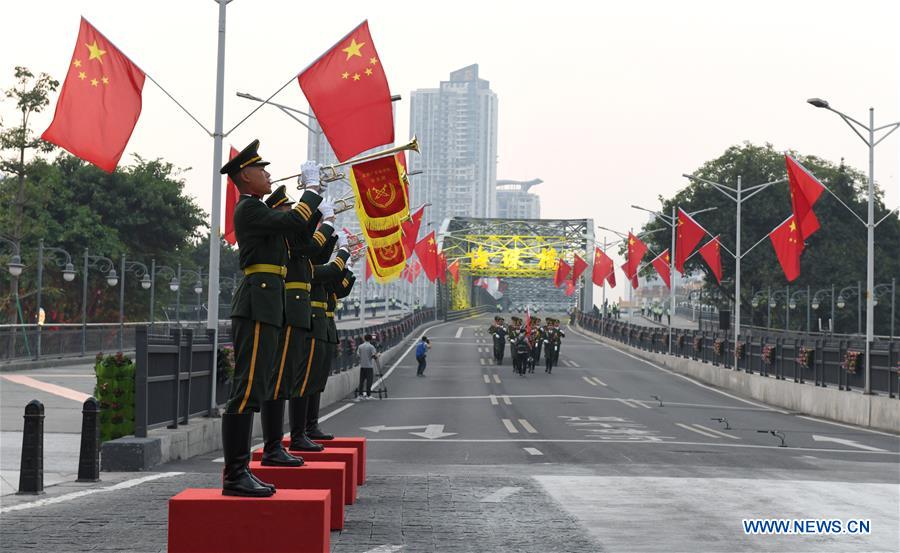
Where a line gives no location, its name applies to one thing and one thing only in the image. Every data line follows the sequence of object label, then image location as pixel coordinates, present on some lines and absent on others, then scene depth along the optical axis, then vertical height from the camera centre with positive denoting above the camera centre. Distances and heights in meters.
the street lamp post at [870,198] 30.59 +3.40
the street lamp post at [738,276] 47.44 +1.98
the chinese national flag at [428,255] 71.06 +3.71
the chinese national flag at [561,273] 124.52 +5.03
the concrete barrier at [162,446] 15.53 -1.73
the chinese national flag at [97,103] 17.91 +3.11
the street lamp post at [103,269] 49.88 +2.04
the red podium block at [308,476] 8.86 -1.13
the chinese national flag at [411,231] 50.88 +3.64
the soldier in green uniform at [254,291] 7.93 +0.17
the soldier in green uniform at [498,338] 55.59 -0.70
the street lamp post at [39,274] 44.66 +1.51
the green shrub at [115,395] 16.53 -1.06
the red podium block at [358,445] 12.17 -1.24
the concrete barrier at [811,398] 28.92 -1.89
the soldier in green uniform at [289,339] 9.09 -0.16
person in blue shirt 46.56 -1.09
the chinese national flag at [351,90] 22.45 +4.10
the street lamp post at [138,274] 52.38 +2.18
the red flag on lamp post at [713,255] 55.75 +3.18
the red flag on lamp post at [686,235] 51.87 +3.75
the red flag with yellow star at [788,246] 38.59 +2.57
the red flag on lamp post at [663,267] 72.62 +3.38
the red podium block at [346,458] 10.83 -1.21
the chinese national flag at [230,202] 25.30 +2.33
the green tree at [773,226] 93.75 +7.48
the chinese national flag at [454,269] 148.62 +6.28
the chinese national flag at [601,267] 91.44 +4.11
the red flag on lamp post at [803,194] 31.58 +3.35
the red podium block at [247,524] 7.22 -1.18
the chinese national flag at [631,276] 80.07 +3.15
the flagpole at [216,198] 21.03 +1.99
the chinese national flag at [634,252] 74.44 +4.33
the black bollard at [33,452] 12.84 -1.43
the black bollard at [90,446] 14.23 -1.50
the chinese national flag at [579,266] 103.81 +4.77
